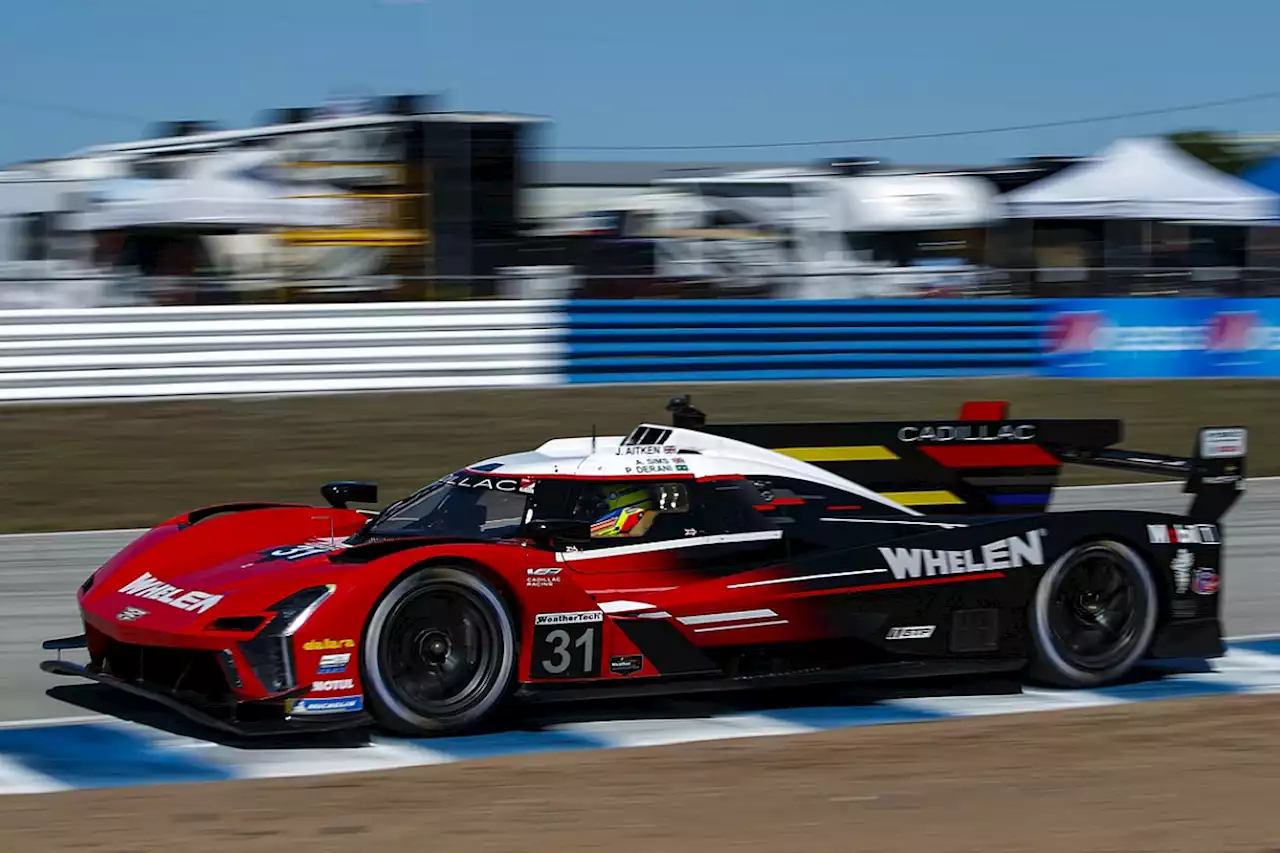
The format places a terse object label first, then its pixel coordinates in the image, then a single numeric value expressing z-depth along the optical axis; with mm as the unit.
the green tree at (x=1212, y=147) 67575
